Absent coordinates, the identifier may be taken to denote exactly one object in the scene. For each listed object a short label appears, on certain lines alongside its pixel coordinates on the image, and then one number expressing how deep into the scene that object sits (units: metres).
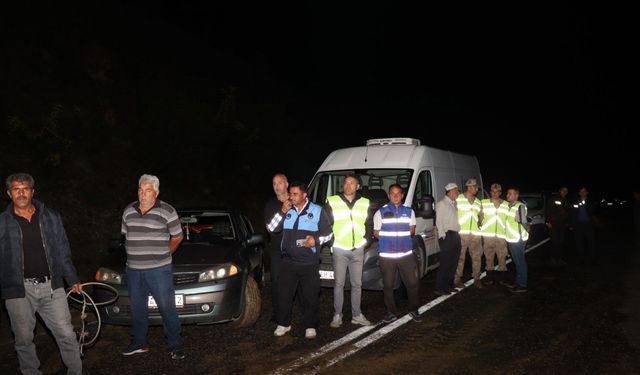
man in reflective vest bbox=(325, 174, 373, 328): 6.27
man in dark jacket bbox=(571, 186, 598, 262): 12.23
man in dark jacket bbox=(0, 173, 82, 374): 4.07
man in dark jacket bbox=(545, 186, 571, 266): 11.75
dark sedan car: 5.65
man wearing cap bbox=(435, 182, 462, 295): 8.15
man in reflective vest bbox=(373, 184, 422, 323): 6.51
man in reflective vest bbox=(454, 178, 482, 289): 8.66
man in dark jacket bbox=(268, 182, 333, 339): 5.86
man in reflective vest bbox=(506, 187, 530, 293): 8.46
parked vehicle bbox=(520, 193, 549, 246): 16.19
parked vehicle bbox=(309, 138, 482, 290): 8.02
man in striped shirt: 5.06
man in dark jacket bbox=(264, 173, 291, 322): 6.20
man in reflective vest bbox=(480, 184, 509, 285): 8.63
